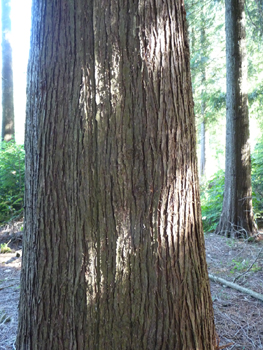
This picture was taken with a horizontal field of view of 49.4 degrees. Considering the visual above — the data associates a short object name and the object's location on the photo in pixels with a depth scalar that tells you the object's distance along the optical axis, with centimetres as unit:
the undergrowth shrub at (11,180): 758
